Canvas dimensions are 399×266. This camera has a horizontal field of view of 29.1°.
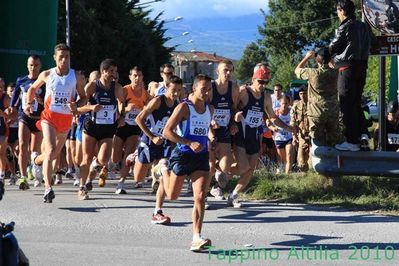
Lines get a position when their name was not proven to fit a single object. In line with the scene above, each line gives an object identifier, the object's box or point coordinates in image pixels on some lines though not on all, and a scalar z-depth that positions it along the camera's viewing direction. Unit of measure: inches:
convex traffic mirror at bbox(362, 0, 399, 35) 444.1
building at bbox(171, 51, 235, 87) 5193.4
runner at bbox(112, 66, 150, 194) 500.7
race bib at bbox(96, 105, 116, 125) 442.3
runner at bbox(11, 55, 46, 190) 470.9
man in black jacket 400.5
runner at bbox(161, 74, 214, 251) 326.5
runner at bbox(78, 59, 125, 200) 436.8
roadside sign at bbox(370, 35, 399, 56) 435.5
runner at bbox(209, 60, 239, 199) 418.6
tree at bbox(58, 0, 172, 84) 1508.4
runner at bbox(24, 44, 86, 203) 409.1
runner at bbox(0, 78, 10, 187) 491.8
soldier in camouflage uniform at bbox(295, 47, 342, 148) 447.2
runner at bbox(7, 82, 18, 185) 529.8
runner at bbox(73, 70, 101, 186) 416.5
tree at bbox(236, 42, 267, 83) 3191.4
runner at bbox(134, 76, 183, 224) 390.0
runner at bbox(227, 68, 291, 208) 414.3
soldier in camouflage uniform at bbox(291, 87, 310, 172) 542.3
